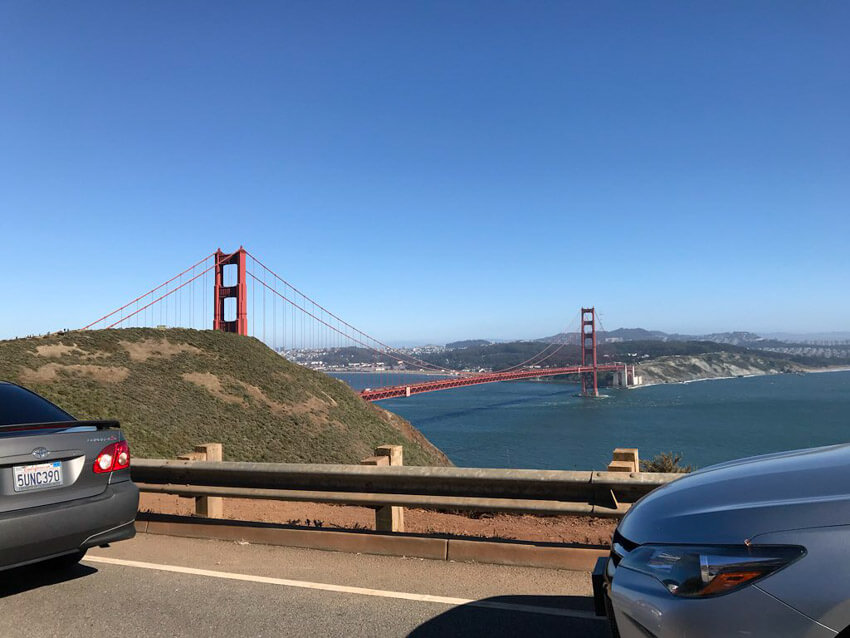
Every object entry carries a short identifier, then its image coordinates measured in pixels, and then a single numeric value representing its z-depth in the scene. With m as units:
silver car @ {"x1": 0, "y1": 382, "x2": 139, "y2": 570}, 3.90
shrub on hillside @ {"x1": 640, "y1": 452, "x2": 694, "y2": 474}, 13.99
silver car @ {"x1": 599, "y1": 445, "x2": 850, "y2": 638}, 1.89
